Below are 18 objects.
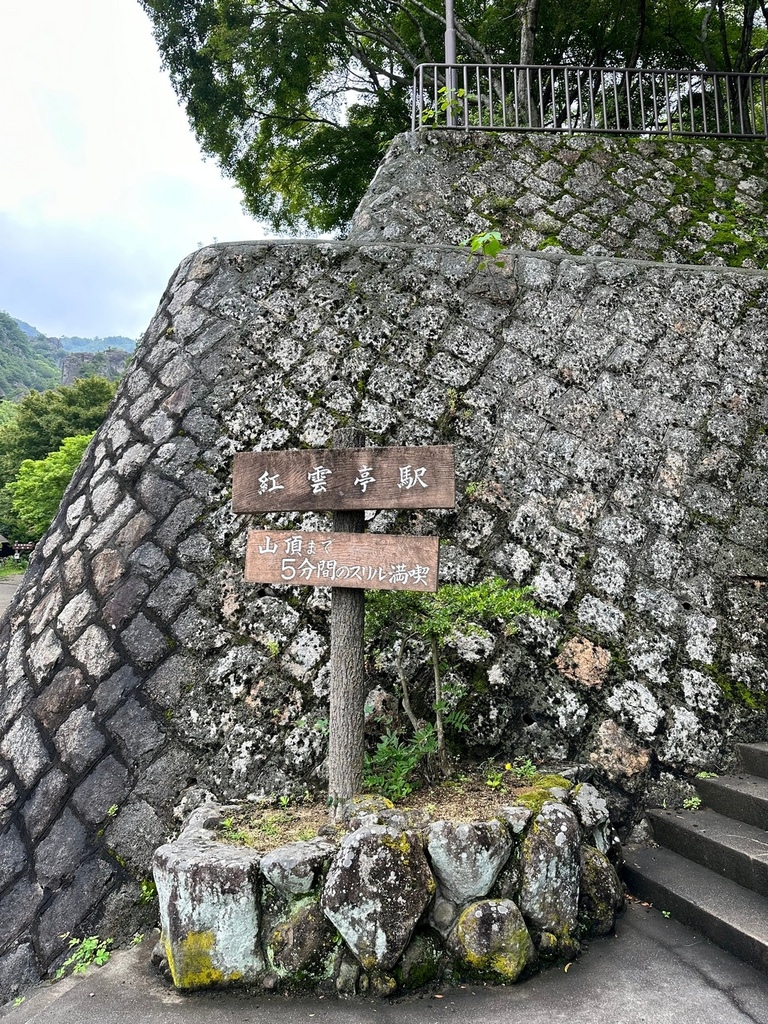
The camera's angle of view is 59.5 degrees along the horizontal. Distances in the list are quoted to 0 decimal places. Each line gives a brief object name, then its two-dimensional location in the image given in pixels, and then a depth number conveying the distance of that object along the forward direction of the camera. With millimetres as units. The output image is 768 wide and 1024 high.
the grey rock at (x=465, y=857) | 2391
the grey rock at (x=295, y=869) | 2344
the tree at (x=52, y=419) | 27406
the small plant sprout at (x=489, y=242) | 3795
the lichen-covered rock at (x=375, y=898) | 2299
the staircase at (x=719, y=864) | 2549
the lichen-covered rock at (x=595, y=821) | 2771
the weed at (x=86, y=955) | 2695
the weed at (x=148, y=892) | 2928
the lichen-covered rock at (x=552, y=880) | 2453
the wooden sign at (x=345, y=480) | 2729
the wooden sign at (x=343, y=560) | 2684
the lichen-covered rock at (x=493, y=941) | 2361
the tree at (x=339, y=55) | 11039
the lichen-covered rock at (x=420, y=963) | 2348
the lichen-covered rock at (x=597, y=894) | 2656
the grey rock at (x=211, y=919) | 2324
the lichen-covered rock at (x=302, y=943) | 2346
